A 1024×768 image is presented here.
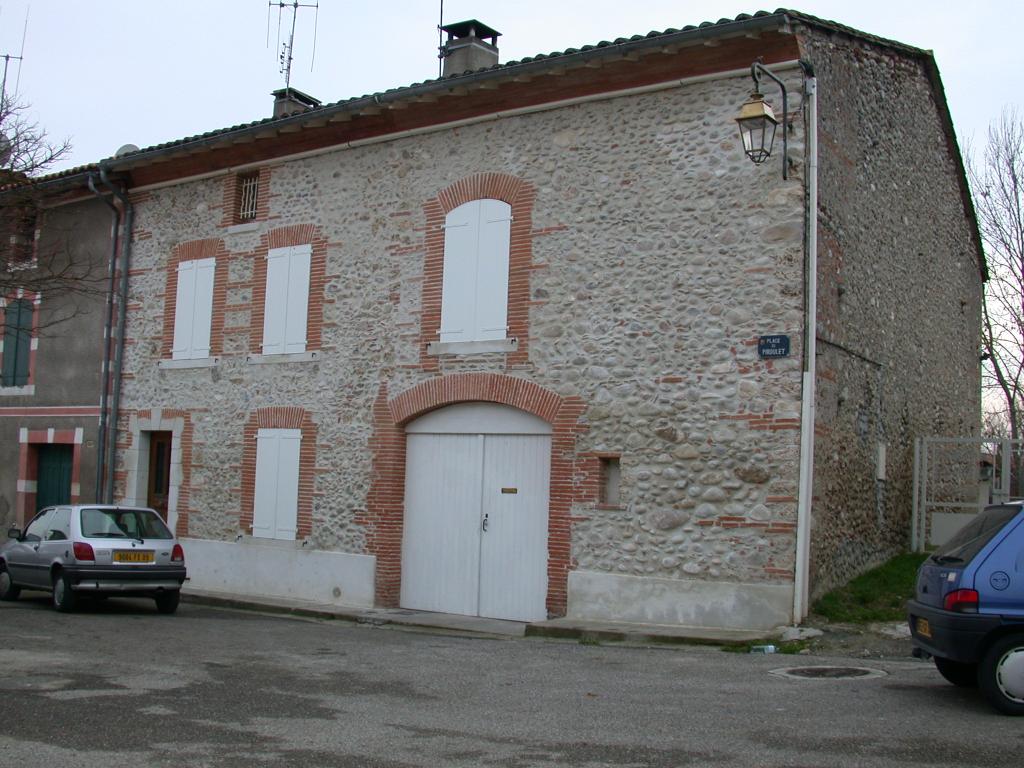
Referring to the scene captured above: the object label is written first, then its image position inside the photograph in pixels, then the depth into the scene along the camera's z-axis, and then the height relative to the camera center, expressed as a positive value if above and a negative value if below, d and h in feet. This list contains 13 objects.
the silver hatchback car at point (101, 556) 40.75 -3.72
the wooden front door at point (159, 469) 54.90 -0.36
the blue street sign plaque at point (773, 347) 35.73 +4.70
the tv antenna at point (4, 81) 46.63 +17.75
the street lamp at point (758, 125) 33.91 +11.74
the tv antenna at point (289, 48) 59.95 +23.76
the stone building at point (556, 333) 36.76 +5.87
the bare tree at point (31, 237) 45.93 +11.44
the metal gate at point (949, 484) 46.75 +0.61
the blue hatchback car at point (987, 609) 22.27 -2.34
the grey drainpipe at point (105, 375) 56.03 +4.40
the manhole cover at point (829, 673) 27.78 -4.75
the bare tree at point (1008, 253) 71.97 +16.49
